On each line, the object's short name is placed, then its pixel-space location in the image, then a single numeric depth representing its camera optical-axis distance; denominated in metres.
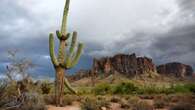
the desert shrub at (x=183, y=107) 7.55
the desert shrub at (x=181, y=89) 15.15
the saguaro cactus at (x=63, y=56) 8.50
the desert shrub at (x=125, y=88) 15.74
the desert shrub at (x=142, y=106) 7.58
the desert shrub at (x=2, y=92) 5.25
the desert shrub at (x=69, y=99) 8.78
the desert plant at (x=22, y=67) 9.60
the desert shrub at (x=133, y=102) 8.36
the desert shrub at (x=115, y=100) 9.88
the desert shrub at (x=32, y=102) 6.47
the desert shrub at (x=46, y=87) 13.49
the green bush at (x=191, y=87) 15.38
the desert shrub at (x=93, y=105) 7.42
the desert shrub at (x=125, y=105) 8.42
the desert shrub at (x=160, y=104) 8.64
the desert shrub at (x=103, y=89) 15.72
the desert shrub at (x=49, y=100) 8.65
